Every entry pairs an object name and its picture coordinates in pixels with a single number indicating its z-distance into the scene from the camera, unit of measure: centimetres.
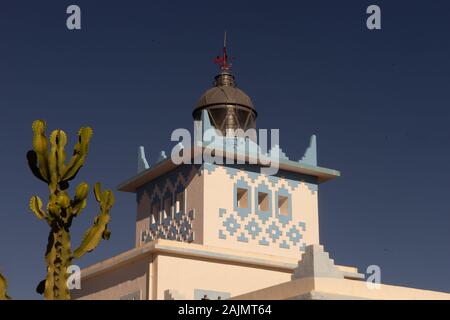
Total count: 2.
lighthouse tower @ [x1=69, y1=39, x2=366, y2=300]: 2380
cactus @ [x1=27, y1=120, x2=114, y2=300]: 1952
